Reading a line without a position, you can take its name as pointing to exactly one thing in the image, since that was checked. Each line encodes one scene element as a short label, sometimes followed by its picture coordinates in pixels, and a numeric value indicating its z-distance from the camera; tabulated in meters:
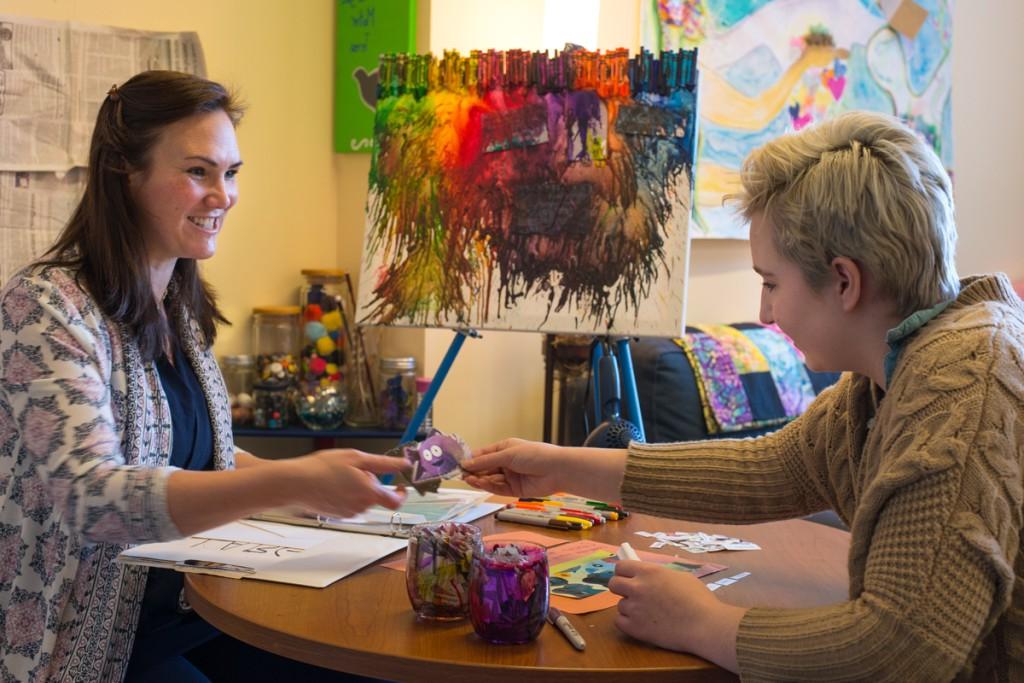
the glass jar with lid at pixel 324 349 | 3.17
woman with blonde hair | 1.06
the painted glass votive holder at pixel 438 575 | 1.23
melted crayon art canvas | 2.30
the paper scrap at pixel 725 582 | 1.39
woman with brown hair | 1.33
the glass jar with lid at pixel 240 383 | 3.17
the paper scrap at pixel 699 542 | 1.59
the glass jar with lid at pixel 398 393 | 3.22
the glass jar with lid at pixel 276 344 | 3.19
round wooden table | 1.12
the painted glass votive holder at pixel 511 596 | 1.16
